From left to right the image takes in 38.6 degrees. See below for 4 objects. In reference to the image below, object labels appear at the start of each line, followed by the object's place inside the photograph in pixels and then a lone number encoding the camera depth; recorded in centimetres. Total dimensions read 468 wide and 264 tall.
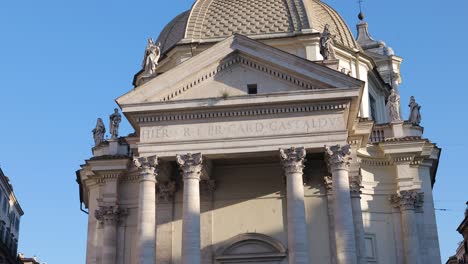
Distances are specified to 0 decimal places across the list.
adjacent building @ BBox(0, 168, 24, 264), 5466
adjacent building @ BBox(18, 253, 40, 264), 7041
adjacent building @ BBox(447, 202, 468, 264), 6241
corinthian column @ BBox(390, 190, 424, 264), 2673
